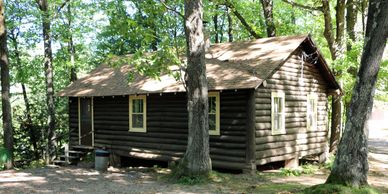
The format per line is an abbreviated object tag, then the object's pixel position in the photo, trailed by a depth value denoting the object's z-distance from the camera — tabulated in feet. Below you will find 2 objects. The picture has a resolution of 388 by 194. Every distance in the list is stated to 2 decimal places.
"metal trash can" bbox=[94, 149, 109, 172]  54.65
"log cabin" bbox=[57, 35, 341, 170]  47.03
